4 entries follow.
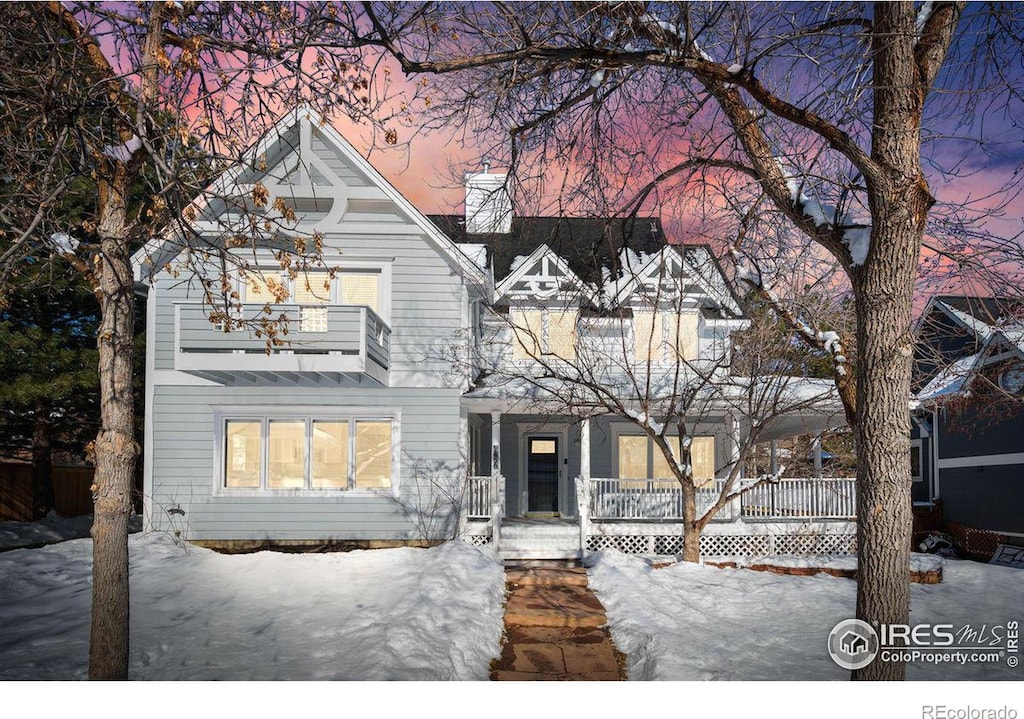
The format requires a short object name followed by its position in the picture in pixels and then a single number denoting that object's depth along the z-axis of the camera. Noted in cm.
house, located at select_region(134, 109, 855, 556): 1220
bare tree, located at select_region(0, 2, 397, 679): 475
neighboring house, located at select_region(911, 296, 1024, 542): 1389
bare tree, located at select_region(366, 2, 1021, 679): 446
